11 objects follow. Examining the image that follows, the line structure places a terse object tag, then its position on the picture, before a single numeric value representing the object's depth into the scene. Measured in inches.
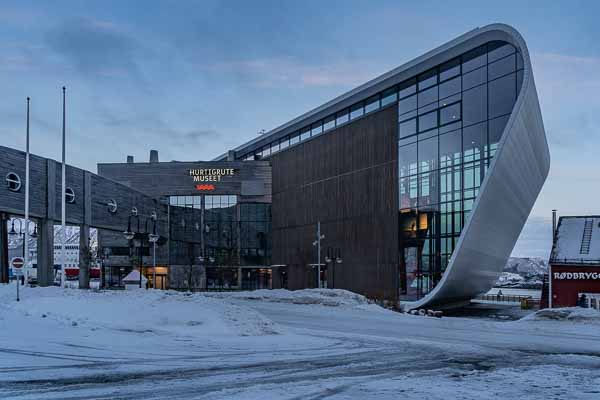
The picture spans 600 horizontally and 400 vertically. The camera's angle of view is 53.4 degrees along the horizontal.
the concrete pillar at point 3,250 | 1574.2
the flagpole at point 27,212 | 1326.3
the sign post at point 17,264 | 1031.0
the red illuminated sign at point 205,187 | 3061.0
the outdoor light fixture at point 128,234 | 1476.4
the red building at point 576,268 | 1401.3
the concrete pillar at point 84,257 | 1812.3
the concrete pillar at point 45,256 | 1606.8
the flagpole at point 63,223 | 1415.8
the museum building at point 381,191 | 1584.6
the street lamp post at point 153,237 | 1724.9
